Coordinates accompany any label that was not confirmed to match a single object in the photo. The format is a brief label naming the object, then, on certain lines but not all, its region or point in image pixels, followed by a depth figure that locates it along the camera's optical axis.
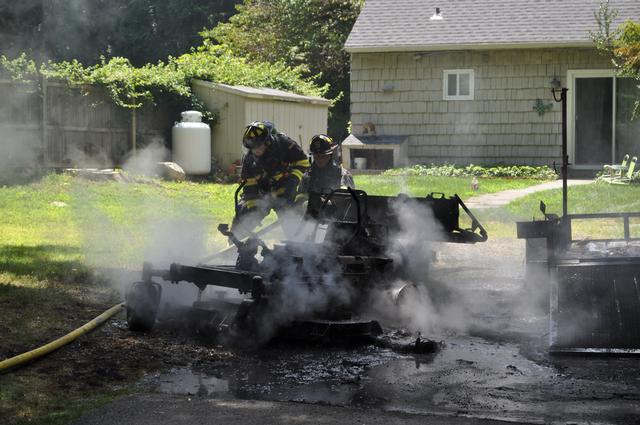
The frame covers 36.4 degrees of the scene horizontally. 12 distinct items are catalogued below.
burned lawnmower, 7.41
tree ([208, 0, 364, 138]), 33.81
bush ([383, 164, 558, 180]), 22.84
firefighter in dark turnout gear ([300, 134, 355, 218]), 10.41
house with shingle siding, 23.58
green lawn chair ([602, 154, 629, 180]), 20.38
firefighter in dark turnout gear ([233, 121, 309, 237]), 10.16
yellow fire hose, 6.44
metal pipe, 9.50
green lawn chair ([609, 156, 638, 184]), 19.32
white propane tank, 21.50
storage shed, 22.34
